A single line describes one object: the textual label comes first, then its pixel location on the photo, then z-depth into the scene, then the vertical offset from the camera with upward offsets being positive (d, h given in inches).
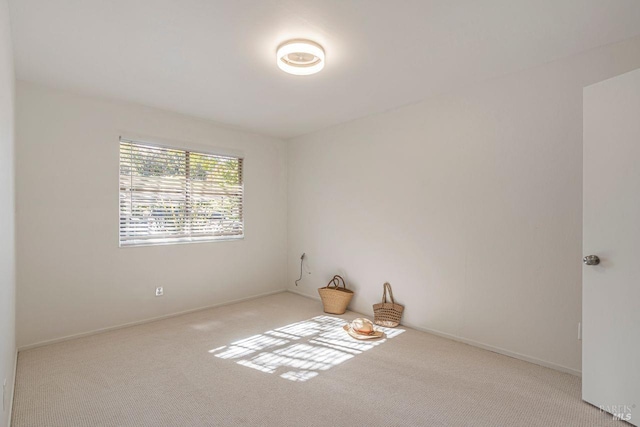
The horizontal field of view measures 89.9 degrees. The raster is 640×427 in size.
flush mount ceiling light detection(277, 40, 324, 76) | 91.2 +47.2
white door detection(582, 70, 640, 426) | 75.1 -7.6
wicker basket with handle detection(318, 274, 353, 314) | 156.9 -42.0
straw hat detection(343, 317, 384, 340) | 126.0 -46.6
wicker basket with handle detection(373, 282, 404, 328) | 141.0 -44.0
